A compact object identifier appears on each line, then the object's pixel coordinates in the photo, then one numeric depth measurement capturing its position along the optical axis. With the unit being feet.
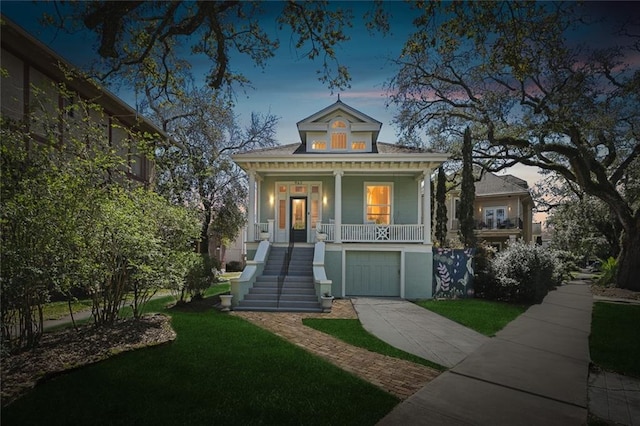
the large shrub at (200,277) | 31.89
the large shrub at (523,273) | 36.04
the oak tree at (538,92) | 14.51
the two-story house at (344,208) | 39.93
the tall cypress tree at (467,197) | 43.65
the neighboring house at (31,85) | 16.55
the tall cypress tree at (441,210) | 49.06
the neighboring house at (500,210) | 83.97
